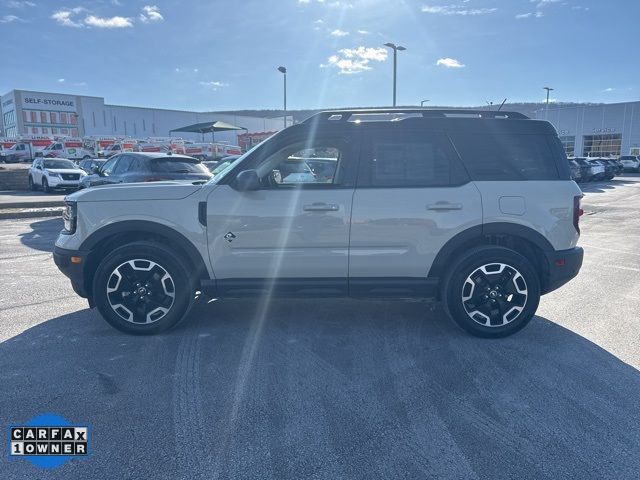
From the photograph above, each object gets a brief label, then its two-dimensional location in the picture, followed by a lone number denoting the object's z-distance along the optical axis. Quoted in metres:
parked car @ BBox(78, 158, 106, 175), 26.10
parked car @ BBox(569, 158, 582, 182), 27.64
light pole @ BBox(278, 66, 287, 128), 33.93
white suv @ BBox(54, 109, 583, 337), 4.07
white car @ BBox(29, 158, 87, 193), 19.02
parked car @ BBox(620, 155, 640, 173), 40.53
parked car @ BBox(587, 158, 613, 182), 29.69
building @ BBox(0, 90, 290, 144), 59.53
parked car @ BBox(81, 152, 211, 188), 10.28
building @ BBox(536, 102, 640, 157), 50.41
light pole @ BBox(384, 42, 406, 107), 26.30
